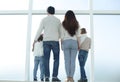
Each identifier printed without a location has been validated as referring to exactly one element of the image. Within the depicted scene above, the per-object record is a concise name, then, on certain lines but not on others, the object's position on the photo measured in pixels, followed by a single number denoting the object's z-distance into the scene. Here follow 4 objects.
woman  4.93
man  4.95
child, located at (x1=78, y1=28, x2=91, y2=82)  5.47
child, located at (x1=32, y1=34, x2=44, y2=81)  5.58
